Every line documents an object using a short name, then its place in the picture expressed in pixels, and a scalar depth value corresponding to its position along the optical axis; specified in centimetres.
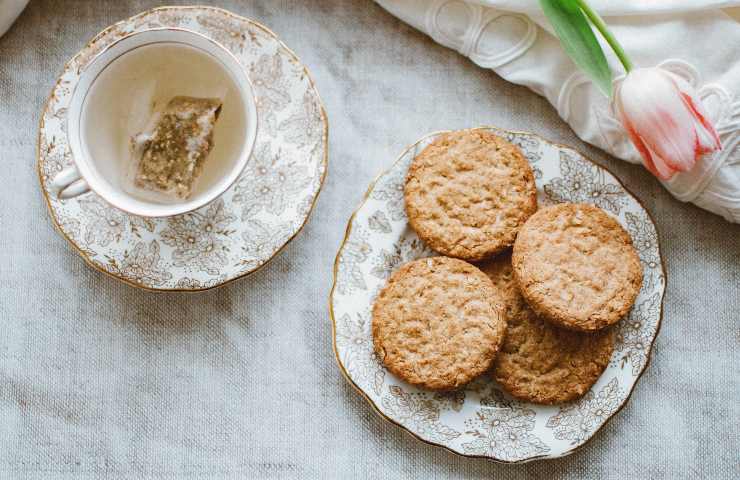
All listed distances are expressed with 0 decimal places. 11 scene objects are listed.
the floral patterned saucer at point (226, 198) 69
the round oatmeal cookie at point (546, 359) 69
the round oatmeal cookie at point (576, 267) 68
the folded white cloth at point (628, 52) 69
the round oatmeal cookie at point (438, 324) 68
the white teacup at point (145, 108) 66
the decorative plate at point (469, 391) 70
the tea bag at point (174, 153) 67
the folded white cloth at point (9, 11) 72
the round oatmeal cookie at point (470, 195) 69
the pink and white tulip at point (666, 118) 67
